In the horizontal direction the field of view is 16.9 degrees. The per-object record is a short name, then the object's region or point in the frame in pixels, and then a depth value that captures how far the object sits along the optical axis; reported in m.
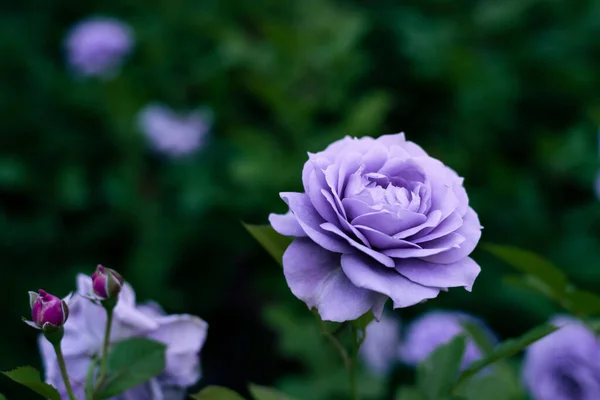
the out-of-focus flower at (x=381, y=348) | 1.92
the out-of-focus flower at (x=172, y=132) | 2.22
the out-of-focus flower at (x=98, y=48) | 2.23
